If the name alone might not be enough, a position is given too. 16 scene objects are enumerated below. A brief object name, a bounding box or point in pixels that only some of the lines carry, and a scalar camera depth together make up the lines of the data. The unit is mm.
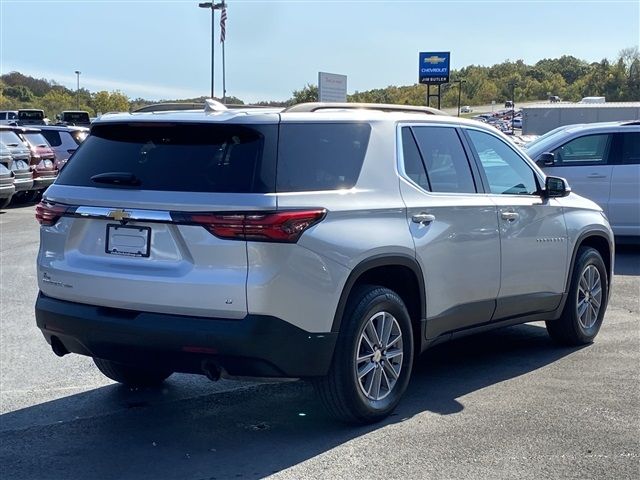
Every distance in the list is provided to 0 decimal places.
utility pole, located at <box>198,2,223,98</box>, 41562
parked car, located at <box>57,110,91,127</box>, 42375
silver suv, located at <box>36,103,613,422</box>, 4387
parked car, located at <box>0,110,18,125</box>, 39125
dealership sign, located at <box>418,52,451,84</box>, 39344
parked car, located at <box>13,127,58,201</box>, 19375
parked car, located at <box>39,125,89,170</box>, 21797
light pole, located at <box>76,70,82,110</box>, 73938
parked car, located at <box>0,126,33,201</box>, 18219
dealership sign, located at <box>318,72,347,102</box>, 33500
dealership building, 39656
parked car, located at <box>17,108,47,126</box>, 37594
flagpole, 41000
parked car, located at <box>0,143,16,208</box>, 17156
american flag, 40938
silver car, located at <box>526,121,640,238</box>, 12023
